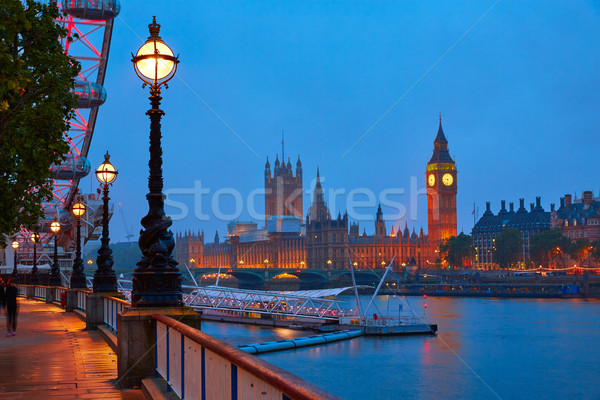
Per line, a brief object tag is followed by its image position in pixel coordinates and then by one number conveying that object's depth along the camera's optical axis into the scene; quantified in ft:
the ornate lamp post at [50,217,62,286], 112.16
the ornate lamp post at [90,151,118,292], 61.57
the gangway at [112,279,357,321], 240.12
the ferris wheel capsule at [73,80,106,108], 135.13
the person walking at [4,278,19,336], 57.77
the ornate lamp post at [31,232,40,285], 141.59
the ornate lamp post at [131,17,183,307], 34.06
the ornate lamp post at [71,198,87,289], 84.95
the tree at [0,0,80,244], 55.01
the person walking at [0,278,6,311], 74.85
